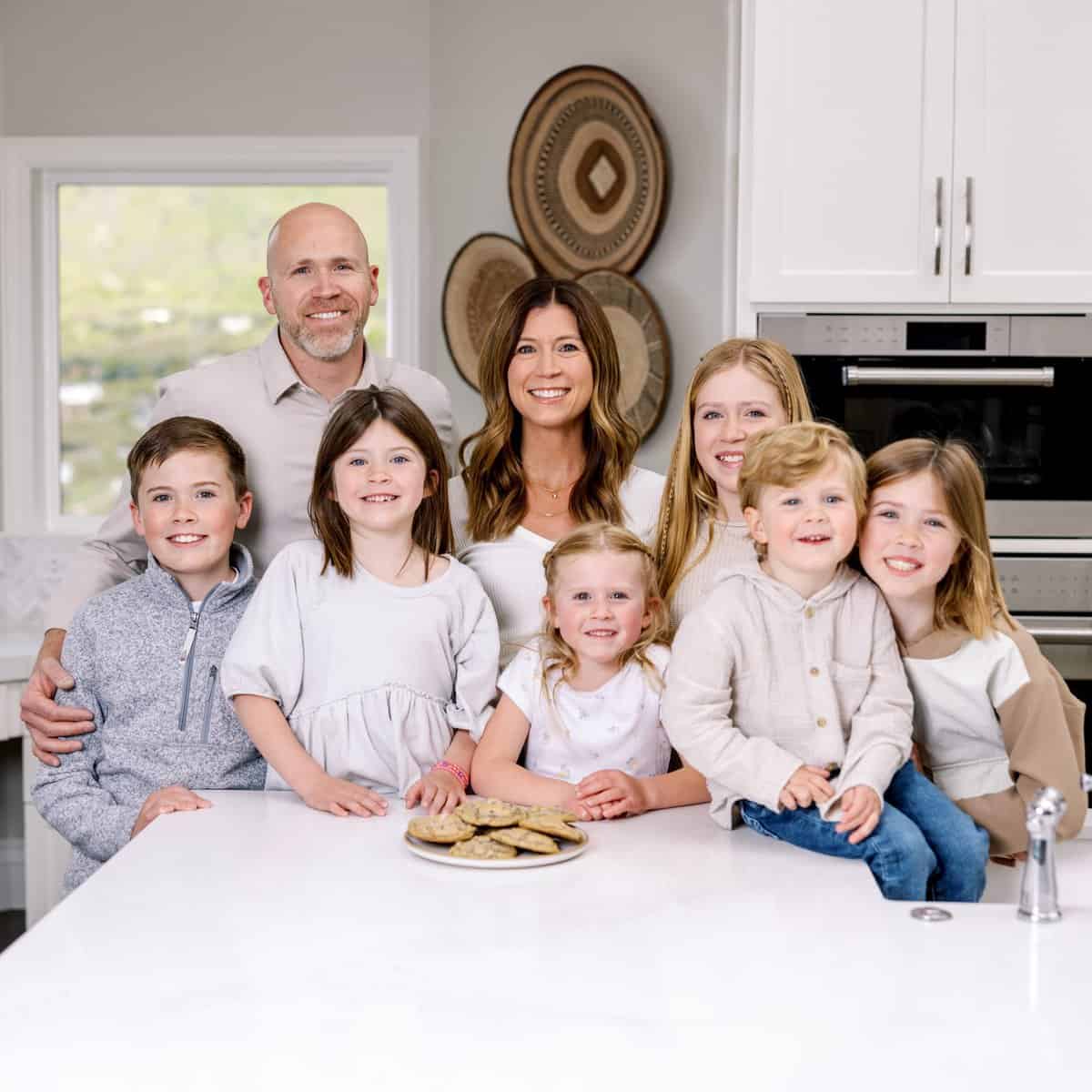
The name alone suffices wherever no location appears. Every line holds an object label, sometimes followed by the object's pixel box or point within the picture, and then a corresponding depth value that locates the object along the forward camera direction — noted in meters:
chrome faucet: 1.42
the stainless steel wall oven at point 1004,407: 3.15
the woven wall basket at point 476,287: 4.18
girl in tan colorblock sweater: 1.78
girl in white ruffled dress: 1.98
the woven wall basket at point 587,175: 4.04
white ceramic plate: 1.56
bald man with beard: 2.45
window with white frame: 4.27
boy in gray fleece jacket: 2.07
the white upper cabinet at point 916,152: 3.09
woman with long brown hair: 2.18
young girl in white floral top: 1.93
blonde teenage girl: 2.06
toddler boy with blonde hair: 1.73
